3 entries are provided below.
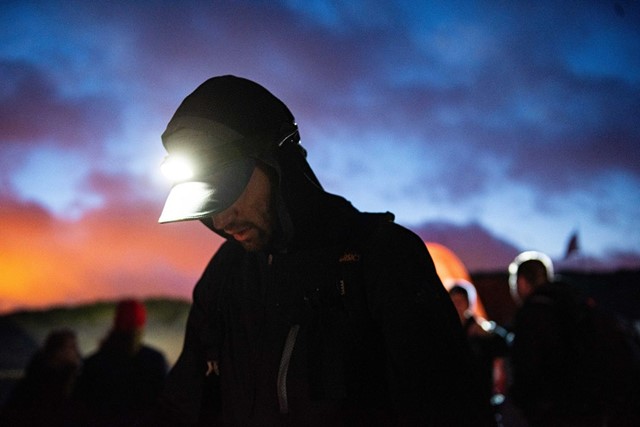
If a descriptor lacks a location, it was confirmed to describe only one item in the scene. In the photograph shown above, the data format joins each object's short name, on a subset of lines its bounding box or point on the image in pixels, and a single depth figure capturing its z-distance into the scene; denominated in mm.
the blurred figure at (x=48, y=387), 4774
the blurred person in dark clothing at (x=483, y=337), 5074
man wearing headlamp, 1542
